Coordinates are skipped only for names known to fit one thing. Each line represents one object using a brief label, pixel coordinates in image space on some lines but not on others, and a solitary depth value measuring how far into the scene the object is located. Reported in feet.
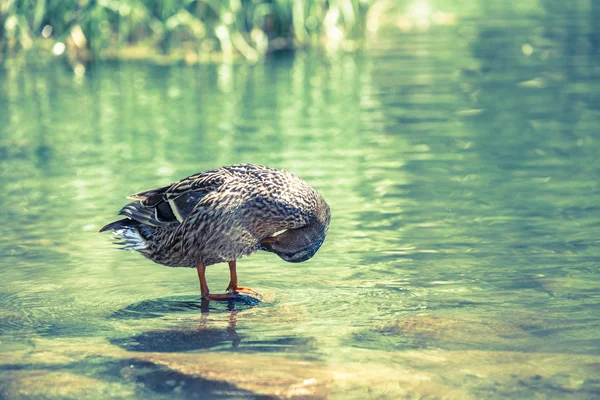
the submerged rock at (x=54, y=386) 27.70
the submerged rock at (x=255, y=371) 27.68
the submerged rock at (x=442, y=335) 31.15
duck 34.83
